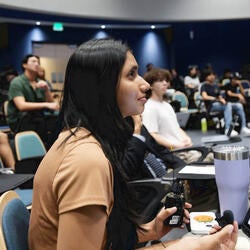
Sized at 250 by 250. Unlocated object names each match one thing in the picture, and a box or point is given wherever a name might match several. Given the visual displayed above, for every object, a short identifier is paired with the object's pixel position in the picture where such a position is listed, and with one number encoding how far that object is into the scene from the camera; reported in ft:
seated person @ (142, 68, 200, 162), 12.56
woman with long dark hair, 3.28
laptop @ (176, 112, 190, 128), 22.58
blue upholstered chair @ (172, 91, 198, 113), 28.85
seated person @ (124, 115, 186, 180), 7.95
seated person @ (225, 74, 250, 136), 26.26
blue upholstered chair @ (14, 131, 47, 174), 11.11
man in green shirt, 14.55
